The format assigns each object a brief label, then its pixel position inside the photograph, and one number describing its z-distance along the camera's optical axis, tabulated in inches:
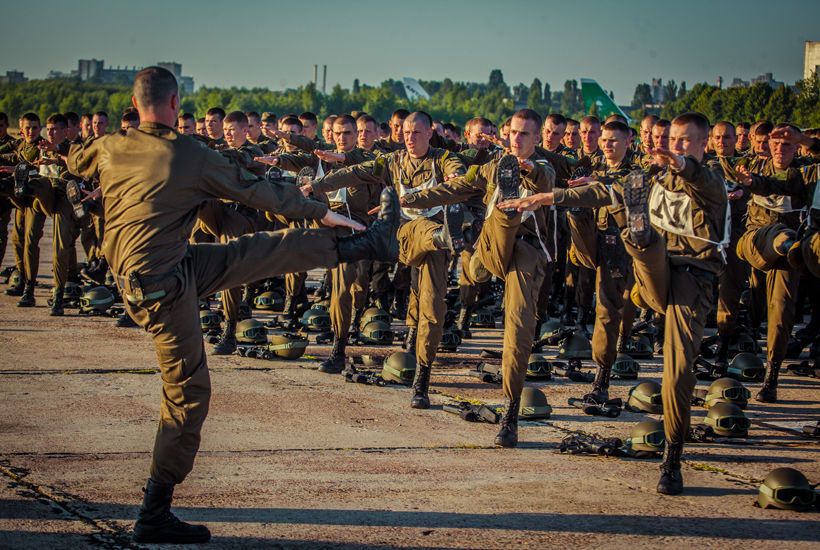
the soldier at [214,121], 629.3
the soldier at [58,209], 557.0
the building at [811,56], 2839.6
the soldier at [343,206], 434.0
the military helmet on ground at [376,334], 502.6
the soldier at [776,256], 401.1
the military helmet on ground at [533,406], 362.3
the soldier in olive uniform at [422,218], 382.0
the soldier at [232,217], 467.8
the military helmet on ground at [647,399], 378.0
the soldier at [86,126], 779.4
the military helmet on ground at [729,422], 343.9
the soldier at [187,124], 666.5
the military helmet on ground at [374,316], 514.0
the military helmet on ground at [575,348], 461.1
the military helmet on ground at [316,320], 533.6
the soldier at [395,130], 653.3
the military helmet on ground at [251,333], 478.3
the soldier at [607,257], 387.9
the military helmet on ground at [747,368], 435.8
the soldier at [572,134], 671.2
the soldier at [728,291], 483.8
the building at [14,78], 2615.7
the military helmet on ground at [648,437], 314.2
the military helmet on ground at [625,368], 442.3
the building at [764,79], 2498.8
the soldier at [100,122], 722.8
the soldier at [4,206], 624.7
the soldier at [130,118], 588.7
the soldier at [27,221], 580.4
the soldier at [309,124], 673.0
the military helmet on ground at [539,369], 433.1
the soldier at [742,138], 722.8
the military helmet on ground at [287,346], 454.6
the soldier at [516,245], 328.8
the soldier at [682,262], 288.5
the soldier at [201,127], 808.2
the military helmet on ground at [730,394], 390.3
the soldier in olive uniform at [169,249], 235.5
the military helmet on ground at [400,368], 410.9
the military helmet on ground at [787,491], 268.4
